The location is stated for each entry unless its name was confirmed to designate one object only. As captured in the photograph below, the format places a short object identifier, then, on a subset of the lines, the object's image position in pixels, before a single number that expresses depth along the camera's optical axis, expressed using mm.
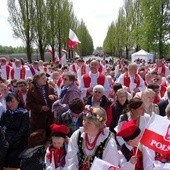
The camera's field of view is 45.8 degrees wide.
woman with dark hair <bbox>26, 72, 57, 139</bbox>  4111
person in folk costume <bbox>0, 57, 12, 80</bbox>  7920
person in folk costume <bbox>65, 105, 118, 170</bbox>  2289
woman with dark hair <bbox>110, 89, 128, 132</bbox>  3636
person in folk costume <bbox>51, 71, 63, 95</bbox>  5553
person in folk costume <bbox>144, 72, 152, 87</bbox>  5167
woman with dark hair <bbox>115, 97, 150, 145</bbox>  2901
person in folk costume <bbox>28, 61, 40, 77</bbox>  7798
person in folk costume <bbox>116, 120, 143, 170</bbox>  2201
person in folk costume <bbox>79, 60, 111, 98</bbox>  5224
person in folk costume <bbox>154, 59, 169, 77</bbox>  7671
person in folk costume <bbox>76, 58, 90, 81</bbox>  6875
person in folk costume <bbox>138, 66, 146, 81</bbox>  6309
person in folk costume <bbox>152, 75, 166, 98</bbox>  4870
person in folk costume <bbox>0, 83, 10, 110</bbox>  4207
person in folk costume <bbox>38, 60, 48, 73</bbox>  8088
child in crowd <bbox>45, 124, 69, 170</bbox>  2581
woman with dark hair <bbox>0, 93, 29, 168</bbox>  3450
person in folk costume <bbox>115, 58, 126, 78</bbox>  8831
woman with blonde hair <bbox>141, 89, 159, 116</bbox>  3404
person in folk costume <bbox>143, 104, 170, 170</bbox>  2150
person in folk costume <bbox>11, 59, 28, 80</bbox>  7569
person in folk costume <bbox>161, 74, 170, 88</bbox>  5060
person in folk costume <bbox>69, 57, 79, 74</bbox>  8624
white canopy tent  19498
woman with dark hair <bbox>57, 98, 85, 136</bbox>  3220
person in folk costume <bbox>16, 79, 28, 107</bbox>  4452
